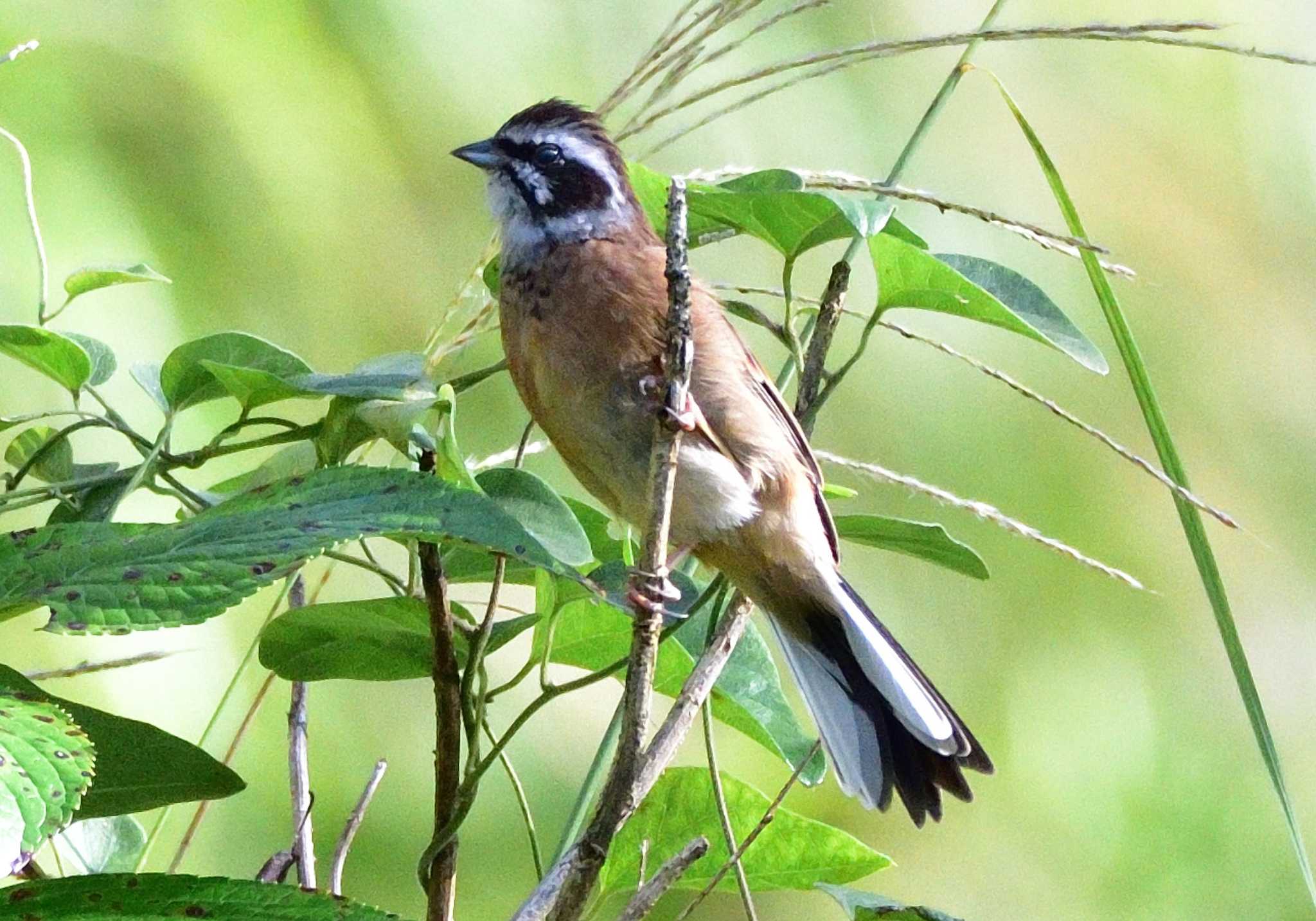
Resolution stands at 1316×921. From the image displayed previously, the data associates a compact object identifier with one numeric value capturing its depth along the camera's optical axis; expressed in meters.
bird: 3.62
